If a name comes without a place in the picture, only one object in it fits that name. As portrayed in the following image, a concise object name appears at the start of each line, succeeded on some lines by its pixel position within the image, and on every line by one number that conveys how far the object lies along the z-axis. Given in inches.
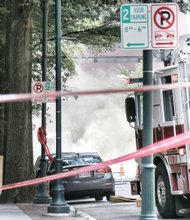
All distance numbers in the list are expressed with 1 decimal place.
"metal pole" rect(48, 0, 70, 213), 1247.5
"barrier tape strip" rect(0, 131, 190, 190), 541.0
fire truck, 1096.8
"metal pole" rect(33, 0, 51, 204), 1504.7
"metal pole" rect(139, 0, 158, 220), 731.4
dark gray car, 1664.6
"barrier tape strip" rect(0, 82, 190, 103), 504.4
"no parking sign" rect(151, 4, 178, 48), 773.3
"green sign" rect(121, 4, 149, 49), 769.6
